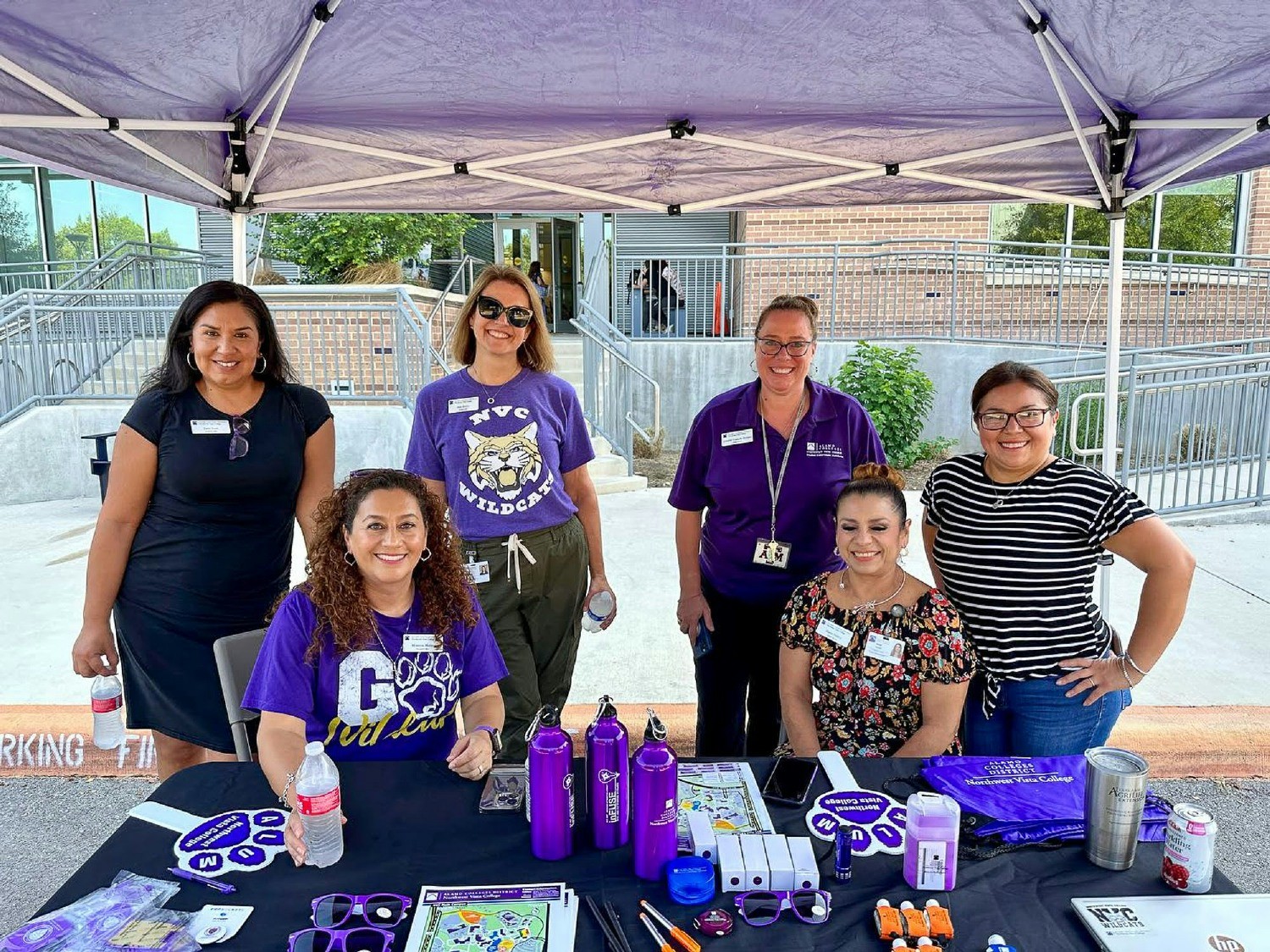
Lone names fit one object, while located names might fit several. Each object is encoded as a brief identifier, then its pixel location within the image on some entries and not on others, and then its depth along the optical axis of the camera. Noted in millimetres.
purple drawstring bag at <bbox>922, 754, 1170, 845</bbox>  1761
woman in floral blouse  2312
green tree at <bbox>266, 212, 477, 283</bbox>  11859
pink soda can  1553
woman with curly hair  2074
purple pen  1584
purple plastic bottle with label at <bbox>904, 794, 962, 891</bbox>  1586
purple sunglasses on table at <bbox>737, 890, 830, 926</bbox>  1511
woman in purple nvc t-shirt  3000
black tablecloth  1480
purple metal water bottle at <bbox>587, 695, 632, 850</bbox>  1662
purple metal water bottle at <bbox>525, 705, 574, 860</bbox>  1633
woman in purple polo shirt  2930
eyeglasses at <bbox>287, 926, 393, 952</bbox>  1416
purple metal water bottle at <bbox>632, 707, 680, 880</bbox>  1580
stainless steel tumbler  1639
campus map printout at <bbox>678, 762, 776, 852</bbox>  1774
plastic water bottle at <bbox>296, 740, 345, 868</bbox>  1625
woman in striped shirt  2387
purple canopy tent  2721
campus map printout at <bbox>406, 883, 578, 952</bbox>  1434
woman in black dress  2639
